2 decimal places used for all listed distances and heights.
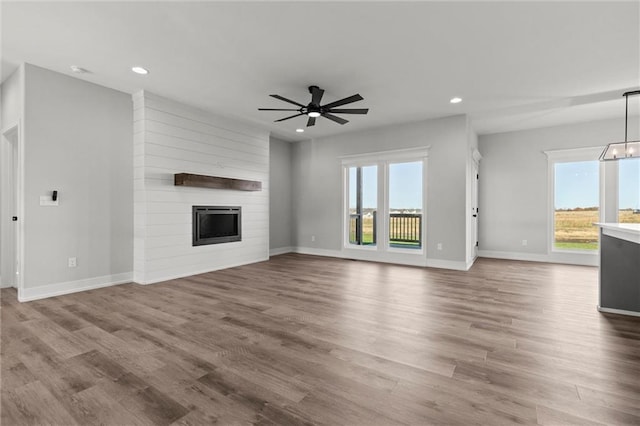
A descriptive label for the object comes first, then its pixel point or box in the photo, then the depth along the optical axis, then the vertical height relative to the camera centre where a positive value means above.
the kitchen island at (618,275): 3.08 -0.68
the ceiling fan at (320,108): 3.84 +1.40
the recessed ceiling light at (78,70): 3.66 +1.77
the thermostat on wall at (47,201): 3.71 +0.12
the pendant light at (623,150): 4.04 +0.84
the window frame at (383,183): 5.89 +0.60
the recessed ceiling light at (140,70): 3.67 +1.76
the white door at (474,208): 6.16 +0.05
